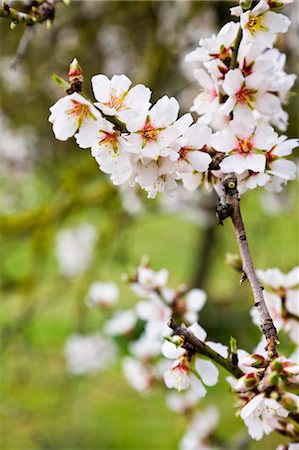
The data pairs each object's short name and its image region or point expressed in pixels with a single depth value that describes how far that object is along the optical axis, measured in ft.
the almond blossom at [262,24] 2.25
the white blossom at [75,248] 10.36
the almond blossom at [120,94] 2.19
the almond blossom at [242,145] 2.25
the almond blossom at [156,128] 2.17
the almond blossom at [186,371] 2.27
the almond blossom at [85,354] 8.40
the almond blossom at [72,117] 2.14
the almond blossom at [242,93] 2.27
